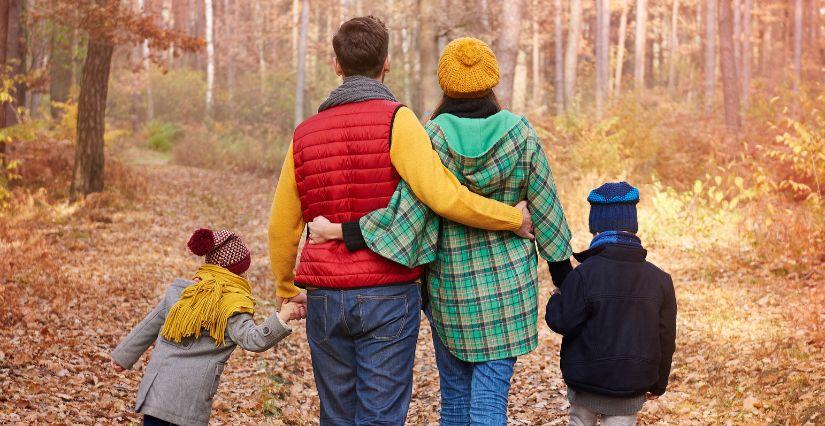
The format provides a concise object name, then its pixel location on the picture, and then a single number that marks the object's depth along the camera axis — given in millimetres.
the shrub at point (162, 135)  31242
